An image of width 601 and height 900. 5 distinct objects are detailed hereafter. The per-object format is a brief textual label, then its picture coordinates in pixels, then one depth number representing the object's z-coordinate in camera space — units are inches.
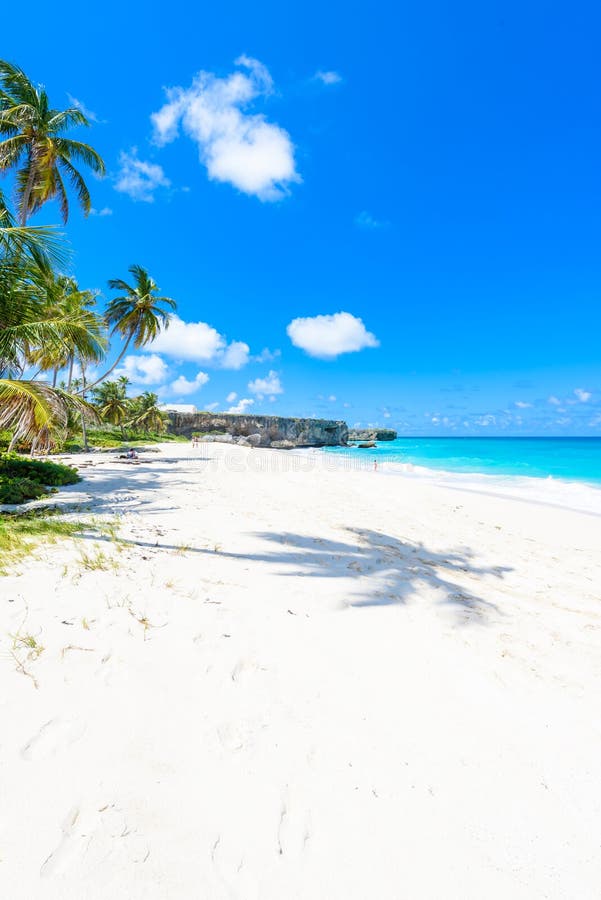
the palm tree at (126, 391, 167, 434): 1911.9
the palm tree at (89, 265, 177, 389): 959.0
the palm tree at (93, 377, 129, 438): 1526.3
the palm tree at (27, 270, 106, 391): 324.6
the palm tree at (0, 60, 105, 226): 577.3
